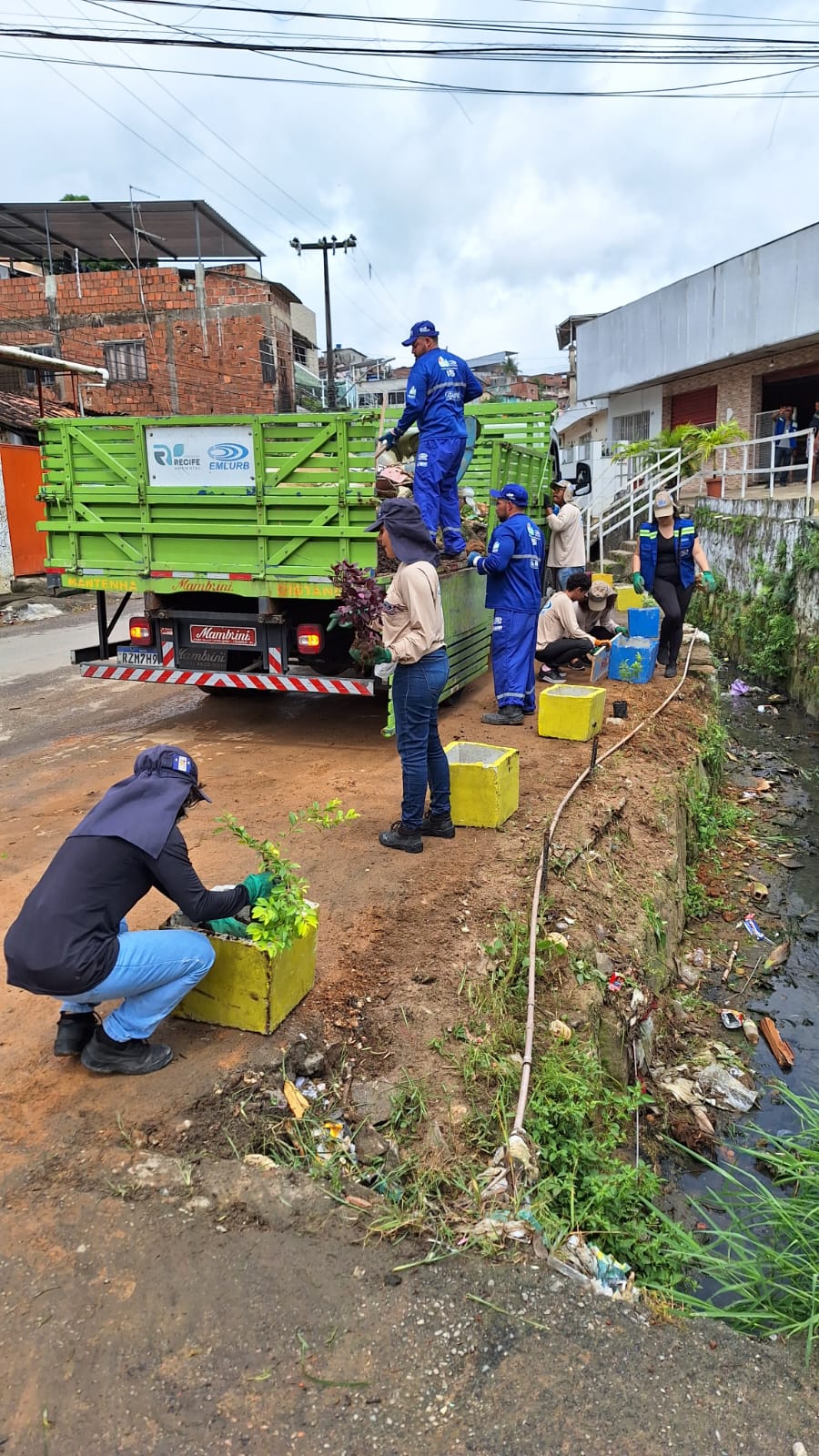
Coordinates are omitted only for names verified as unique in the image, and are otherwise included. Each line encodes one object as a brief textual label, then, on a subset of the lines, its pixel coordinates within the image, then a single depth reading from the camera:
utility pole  25.36
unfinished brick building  21.45
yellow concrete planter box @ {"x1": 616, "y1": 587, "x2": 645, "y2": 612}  10.20
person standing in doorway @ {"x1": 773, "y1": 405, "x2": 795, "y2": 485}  18.64
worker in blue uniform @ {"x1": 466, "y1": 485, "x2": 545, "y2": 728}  6.55
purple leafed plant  5.83
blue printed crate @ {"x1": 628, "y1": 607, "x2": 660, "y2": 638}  9.45
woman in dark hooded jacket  2.76
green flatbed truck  6.08
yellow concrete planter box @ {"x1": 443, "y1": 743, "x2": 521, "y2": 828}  4.96
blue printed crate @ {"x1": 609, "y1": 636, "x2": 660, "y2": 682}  8.86
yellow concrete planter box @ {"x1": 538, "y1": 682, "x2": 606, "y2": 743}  6.69
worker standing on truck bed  6.40
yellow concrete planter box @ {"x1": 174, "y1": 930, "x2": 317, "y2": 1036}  3.12
